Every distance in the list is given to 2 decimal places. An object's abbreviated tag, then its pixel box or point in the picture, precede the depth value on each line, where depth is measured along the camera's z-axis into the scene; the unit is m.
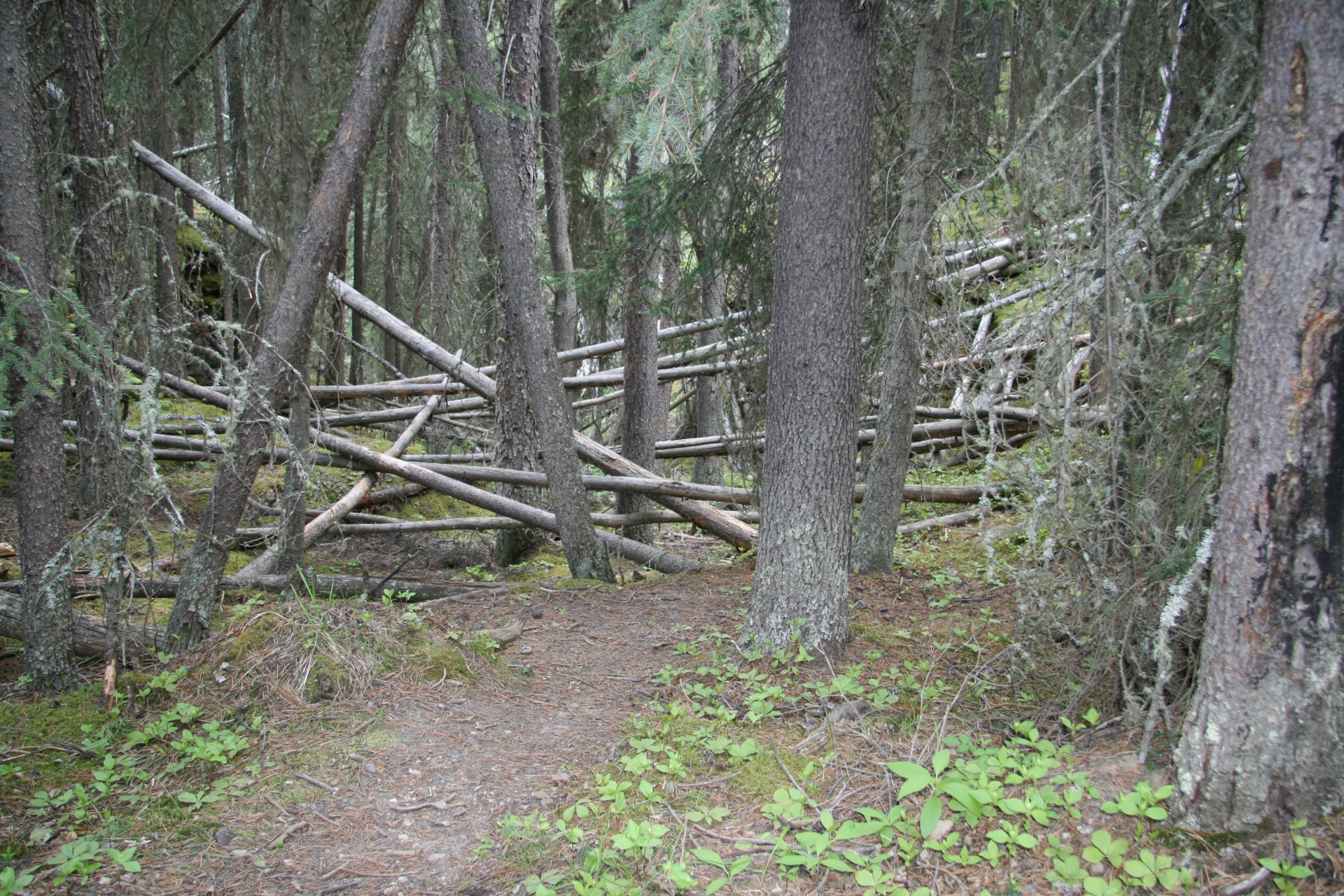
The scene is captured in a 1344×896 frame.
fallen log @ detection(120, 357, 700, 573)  7.50
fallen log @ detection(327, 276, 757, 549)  7.79
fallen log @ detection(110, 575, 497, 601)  5.98
